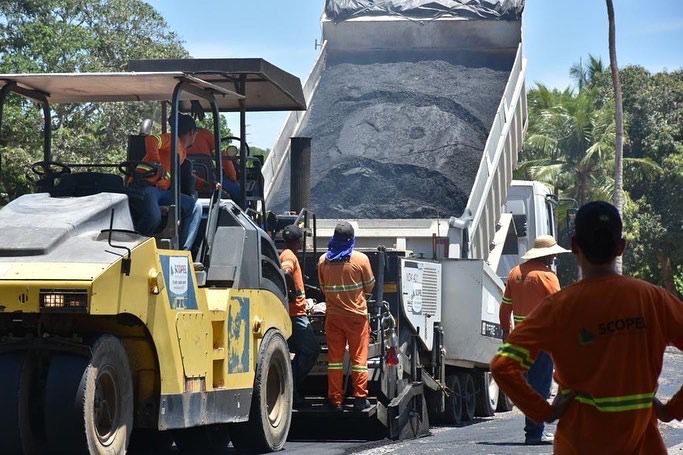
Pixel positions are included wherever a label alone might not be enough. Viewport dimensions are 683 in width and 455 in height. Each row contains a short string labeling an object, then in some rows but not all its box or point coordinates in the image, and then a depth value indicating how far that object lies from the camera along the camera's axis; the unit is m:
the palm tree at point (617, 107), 39.50
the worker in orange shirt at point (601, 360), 6.27
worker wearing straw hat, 15.26
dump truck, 17.84
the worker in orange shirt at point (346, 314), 16.18
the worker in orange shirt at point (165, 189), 12.82
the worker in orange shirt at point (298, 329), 16.74
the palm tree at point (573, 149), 55.93
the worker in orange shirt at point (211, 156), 14.70
